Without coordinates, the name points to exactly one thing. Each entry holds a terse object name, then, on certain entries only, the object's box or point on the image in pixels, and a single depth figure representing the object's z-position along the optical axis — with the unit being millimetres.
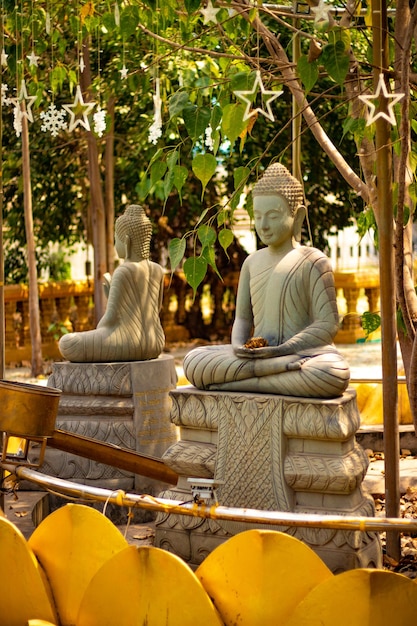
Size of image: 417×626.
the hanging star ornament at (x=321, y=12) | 3738
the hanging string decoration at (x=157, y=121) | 4570
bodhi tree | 3932
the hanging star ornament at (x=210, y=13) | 3892
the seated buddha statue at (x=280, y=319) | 4605
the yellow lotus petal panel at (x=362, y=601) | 3072
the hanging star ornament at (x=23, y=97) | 4703
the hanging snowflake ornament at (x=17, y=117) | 5180
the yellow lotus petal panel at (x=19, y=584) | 3561
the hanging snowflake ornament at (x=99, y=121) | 4718
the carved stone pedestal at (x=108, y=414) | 6000
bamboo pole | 3287
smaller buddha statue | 6180
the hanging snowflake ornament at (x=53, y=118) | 5184
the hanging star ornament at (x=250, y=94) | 3766
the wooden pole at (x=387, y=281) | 4266
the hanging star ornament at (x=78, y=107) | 4455
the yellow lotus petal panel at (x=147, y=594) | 3291
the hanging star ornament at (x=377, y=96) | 3691
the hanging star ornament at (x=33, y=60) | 5109
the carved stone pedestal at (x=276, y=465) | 4465
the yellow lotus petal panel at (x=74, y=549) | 3600
